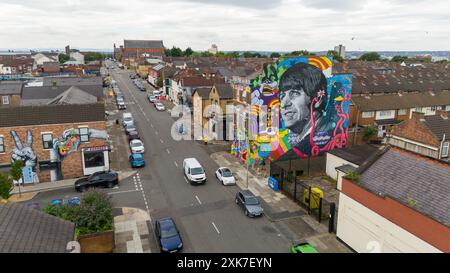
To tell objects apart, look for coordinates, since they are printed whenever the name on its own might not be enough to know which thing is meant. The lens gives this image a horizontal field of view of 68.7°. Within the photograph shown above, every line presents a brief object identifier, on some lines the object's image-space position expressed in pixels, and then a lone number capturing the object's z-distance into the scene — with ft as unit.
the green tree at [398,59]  594.04
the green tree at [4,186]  84.50
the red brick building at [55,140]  106.93
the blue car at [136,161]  123.13
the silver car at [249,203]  85.51
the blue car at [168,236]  69.46
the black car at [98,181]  103.19
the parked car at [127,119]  180.18
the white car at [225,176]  106.73
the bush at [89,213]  69.21
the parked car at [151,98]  264.46
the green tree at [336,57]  516.49
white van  106.42
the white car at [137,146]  138.51
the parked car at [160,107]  237.86
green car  65.17
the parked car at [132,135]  158.61
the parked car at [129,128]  167.51
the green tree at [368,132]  147.95
